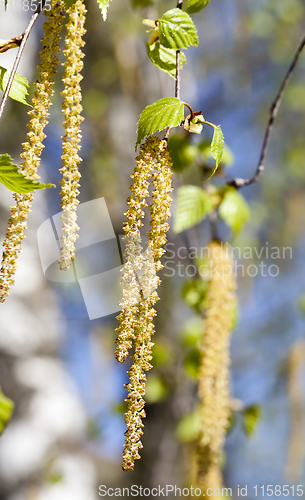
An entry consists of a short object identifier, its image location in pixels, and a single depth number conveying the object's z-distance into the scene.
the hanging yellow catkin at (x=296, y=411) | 2.25
